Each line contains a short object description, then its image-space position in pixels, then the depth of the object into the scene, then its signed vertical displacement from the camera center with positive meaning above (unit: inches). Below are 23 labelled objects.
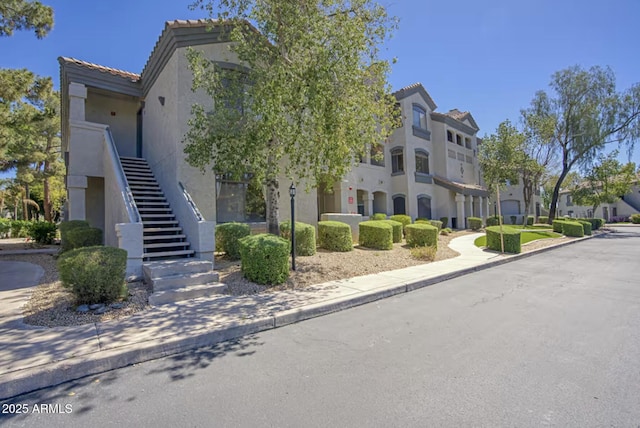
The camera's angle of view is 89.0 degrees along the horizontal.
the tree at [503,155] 1053.8 +204.7
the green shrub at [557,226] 900.0 -30.3
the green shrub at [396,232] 594.9 -23.5
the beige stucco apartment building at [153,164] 352.6 +87.2
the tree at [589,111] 1056.8 +340.3
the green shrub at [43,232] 685.3 -8.3
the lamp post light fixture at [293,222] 326.6 -0.2
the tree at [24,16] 396.5 +262.1
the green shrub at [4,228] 1164.5 +2.0
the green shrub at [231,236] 374.9 -15.0
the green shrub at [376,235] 504.7 -24.2
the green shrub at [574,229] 838.2 -37.2
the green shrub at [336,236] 461.1 -22.8
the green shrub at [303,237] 404.2 -19.1
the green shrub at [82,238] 397.7 -13.0
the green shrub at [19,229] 1143.5 -0.9
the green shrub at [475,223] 1050.1 -18.6
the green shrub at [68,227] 419.8 +0.5
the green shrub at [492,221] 1178.8 -15.2
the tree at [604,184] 1148.5 +121.7
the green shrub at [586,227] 912.9 -37.0
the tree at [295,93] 306.3 +127.6
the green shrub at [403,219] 797.2 +0.3
